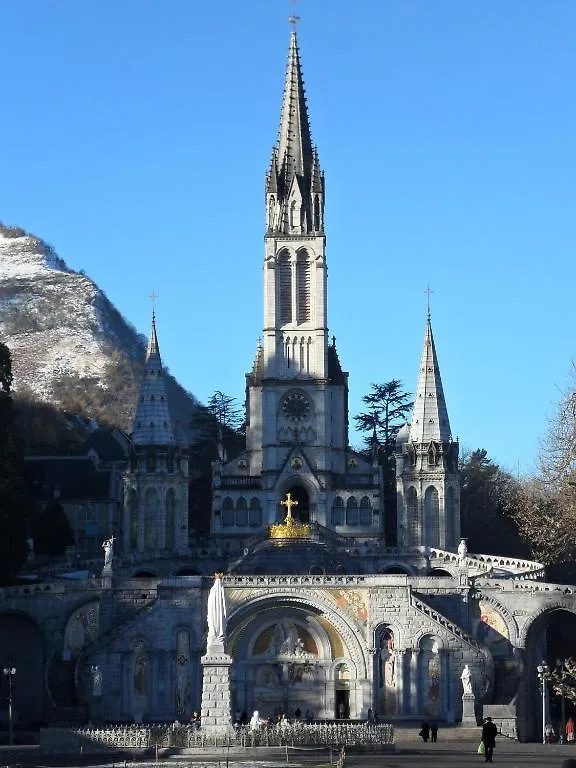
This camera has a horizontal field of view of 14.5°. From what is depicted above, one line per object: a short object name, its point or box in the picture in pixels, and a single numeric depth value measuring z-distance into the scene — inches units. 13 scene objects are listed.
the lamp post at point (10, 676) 3427.7
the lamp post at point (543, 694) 3710.9
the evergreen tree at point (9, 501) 4062.5
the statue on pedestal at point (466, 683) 3779.5
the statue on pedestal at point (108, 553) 4190.5
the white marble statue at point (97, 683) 3892.7
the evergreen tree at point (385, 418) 5782.5
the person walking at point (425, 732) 3486.7
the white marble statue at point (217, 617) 3253.0
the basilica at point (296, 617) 3961.6
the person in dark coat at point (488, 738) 2783.0
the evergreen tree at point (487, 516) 5310.0
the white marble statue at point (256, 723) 3206.7
